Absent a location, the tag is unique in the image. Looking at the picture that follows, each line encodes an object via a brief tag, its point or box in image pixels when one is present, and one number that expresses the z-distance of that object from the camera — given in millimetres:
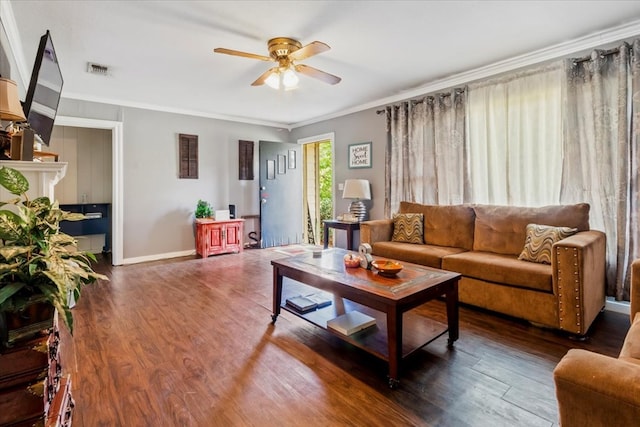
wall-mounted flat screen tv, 2004
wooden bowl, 2160
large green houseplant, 1023
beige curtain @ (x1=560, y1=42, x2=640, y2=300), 2648
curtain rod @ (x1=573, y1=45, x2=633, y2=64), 2692
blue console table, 5160
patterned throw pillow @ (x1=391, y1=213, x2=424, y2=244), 3711
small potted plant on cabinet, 5355
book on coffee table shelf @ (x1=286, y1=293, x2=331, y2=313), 2472
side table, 4621
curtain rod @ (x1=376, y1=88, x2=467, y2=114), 3750
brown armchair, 767
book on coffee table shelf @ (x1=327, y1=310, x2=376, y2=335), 2093
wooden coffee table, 1781
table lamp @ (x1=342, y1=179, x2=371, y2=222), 4586
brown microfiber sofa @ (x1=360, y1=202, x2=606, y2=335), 2260
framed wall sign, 4941
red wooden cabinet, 5156
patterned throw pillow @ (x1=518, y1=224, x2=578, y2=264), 2631
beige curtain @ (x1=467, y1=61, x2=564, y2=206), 3104
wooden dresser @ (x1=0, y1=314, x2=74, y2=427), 1079
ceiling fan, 2684
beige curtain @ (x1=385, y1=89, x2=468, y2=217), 3795
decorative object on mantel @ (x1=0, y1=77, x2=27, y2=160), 1604
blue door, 5941
